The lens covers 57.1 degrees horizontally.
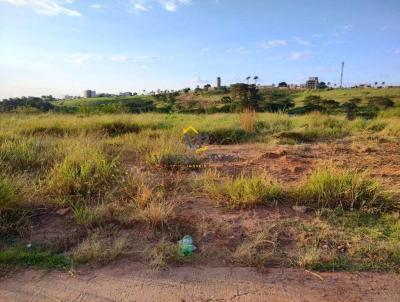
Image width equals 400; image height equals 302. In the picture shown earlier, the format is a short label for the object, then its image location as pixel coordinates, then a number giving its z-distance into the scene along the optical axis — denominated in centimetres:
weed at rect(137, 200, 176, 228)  378
